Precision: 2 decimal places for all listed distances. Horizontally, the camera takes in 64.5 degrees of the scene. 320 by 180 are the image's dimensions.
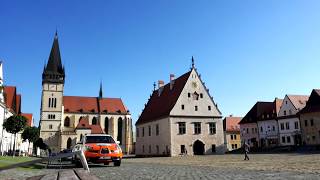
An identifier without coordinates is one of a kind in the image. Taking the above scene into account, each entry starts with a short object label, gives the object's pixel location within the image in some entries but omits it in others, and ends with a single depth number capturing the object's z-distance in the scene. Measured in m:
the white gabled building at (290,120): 52.08
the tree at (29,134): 44.66
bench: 4.43
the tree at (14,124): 35.76
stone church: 69.32
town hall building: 38.98
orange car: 13.12
